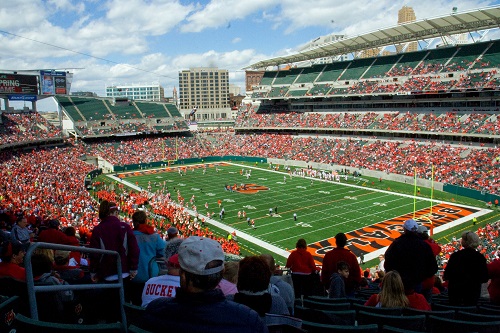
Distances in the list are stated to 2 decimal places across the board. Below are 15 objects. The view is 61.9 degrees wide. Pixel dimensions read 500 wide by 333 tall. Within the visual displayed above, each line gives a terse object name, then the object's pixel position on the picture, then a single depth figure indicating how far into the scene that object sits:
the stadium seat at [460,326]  3.86
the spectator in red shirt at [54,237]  7.05
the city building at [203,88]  166.12
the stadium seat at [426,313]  4.09
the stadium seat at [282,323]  2.82
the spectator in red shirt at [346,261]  6.81
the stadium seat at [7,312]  3.08
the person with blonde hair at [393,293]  4.32
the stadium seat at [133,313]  3.19
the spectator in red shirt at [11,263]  4.58
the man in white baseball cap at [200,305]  2.20
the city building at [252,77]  176.62
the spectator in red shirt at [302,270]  7.57
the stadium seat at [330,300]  5.35
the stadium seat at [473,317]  4.23
